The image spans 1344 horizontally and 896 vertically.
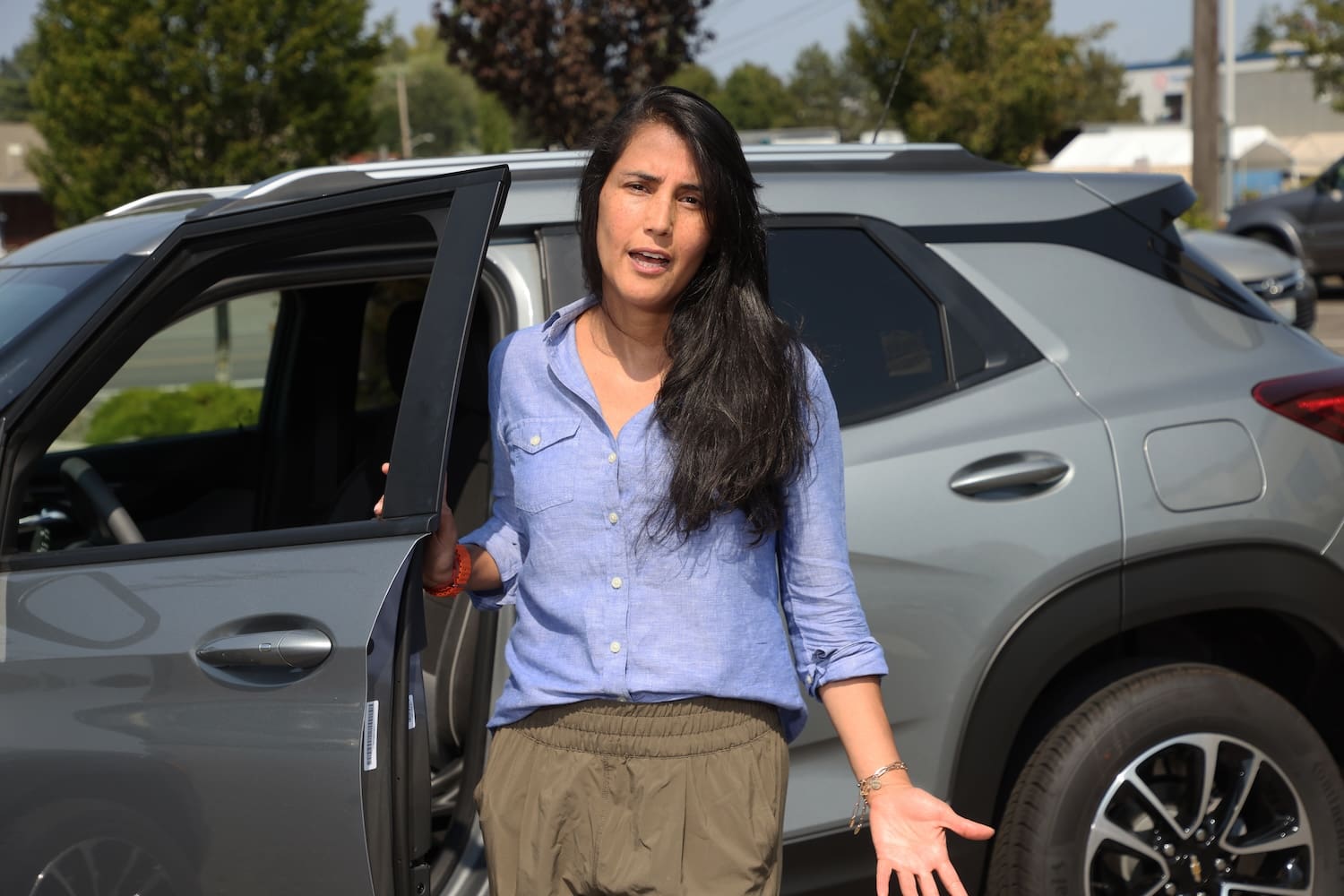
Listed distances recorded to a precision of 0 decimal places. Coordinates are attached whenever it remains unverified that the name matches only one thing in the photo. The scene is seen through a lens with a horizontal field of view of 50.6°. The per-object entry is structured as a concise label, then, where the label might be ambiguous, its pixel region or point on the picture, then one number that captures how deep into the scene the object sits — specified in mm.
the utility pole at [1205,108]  17078
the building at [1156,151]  32688
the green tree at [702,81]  55062
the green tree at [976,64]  21812
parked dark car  17234
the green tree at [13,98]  71375
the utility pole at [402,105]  52888
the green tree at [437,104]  84250
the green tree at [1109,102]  60531
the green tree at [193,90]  13039
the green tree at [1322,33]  24312
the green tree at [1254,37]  84506
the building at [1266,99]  64625
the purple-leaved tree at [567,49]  11719
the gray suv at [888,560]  1958
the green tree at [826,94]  58103
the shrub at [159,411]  7934
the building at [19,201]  46781
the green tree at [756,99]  71438
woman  1749
